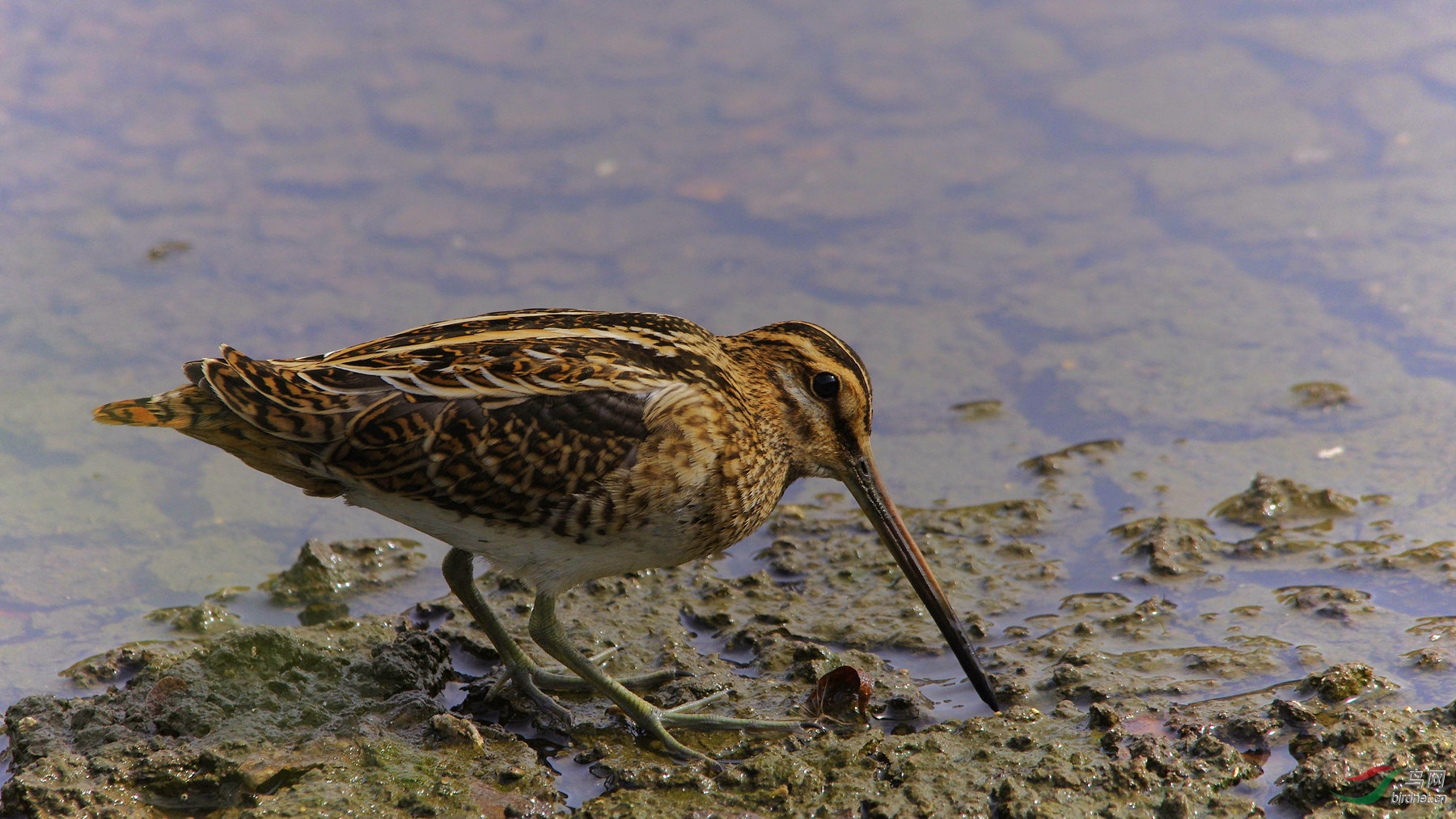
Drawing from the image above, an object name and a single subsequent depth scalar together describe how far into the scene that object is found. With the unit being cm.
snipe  810
